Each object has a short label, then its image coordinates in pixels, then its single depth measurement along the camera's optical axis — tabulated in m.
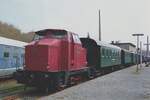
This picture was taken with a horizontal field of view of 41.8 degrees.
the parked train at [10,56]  12.16
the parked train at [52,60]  8.77
